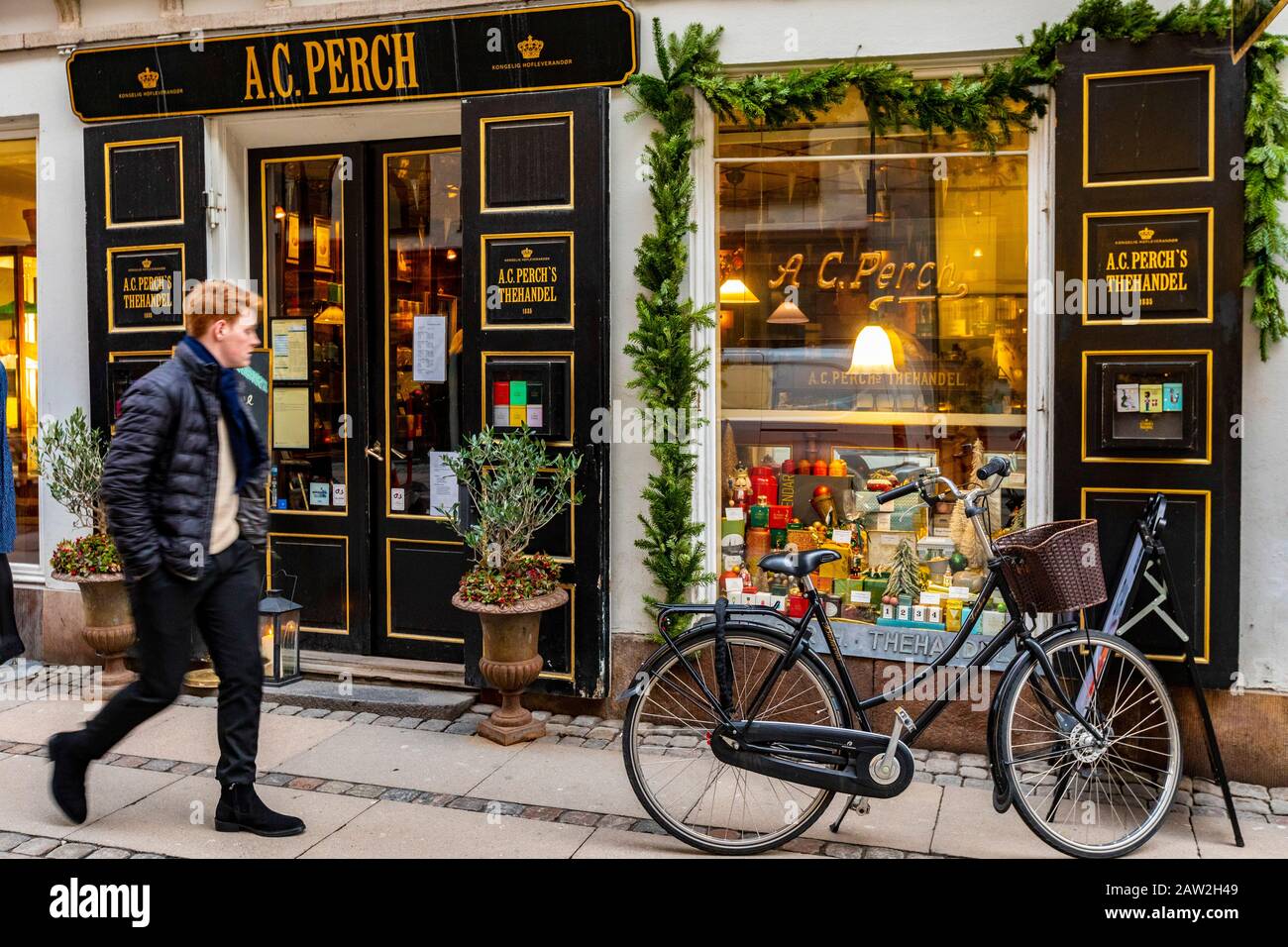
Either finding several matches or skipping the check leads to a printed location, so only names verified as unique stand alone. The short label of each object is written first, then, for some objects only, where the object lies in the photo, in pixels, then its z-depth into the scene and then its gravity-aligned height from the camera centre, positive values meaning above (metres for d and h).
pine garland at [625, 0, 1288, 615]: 5.29 +1.48
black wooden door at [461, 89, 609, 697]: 6.21 +0.63
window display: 6.22 +0.41
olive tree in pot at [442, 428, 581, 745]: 5.88 -0.80
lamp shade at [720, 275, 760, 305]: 6.50 +0.66
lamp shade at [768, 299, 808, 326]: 6.55 +0.53
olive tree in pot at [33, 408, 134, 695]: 6.65 -0.77
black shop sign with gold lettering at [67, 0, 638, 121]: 6.22 +1.99
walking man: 4.34 -0.44
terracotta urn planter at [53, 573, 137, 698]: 6.66 -1.14
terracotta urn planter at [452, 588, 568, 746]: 5.87 -1.21
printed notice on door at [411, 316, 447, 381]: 7.13 +0.38
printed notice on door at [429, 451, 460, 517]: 7.04 -0.44
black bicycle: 4.46 -1.21
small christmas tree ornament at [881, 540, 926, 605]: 6.24 -0.91
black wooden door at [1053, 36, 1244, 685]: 5.27 +0.44
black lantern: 6.61 -1.30
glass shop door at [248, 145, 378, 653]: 7.23 +0.23
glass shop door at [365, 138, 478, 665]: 7.09 +0.21
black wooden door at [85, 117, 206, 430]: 7.06 +1.07
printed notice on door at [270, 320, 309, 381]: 7.36 +0.41
